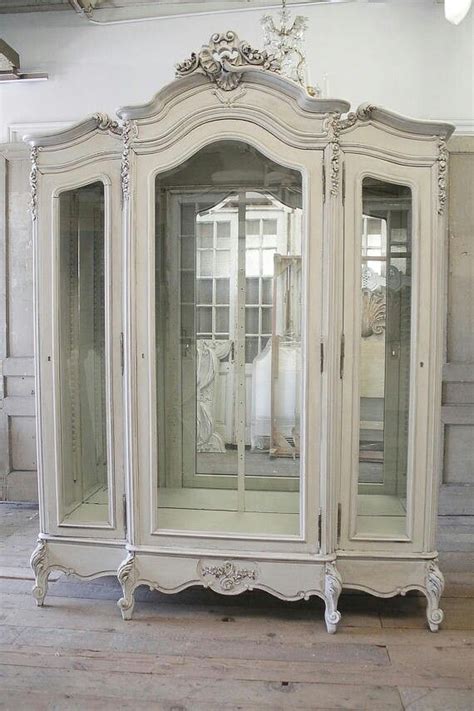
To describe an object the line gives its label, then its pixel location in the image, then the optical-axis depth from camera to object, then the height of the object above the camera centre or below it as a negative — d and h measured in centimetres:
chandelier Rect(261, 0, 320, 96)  251 +131
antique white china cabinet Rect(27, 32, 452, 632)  196 -1
